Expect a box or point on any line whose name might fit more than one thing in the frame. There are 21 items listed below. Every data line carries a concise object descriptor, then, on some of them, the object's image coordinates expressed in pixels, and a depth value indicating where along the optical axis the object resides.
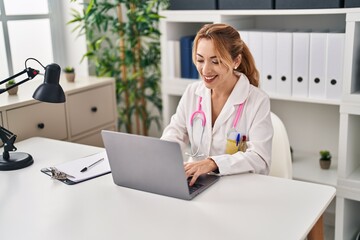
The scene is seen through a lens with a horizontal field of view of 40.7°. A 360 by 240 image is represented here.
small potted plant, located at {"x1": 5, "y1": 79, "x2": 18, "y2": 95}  2.40
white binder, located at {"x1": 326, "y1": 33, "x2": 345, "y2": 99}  2.36
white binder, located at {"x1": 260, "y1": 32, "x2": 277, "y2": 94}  2.59
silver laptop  1.49
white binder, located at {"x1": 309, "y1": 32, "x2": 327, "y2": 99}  2.44
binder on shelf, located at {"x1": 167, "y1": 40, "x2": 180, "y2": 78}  2.93
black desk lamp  1.81
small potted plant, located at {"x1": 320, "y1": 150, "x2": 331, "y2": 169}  2.72
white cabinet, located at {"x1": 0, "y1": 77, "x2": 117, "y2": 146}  2.31
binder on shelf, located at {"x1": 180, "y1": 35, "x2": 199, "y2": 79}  2.90
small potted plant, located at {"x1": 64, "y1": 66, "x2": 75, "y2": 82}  2.74
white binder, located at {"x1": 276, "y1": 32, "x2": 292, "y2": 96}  2.54
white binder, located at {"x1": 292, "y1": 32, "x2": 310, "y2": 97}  2.49
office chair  1.99
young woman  1.81
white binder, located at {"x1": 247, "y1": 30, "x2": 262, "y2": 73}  2.63
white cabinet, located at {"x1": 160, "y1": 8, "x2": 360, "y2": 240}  2.33
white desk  1.33
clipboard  1.75
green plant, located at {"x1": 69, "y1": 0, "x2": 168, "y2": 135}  2.95
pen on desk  1.83
